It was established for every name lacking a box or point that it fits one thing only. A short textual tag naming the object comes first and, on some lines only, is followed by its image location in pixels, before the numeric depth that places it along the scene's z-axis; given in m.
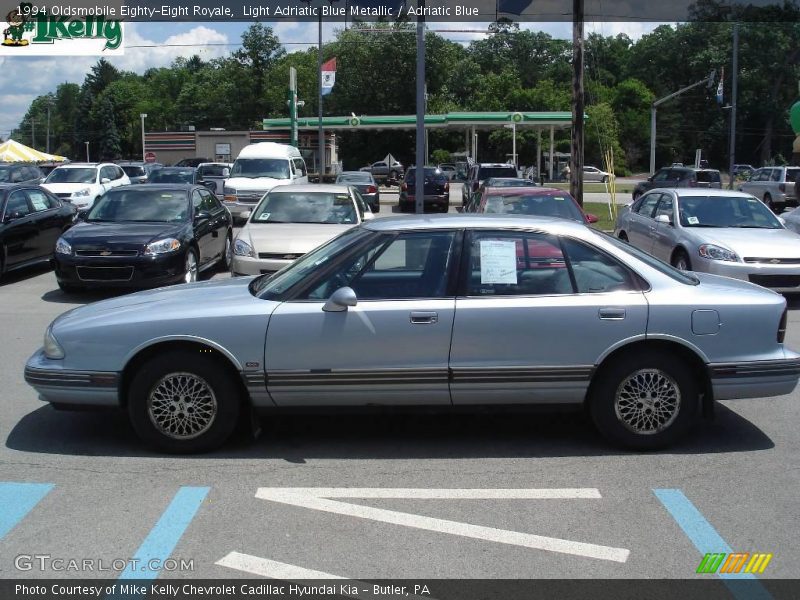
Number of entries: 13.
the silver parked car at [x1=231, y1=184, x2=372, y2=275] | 11.18
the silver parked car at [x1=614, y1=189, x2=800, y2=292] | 11.53
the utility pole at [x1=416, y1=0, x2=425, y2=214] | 18.12
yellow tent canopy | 46.06
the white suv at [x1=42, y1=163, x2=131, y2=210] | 25.19
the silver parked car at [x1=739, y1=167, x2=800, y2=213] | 34.10
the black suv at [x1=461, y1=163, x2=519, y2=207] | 30.97
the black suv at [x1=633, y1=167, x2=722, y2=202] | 35.06
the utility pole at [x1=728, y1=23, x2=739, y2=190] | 38.75
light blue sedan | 5.59
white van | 24.27
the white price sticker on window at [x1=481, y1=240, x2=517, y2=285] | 5.78
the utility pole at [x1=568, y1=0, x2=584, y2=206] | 22.34
